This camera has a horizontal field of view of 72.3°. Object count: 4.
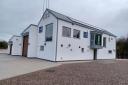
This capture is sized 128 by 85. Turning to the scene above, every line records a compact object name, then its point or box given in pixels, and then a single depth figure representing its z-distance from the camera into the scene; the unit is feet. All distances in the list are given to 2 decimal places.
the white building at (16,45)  58.38
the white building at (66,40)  39.64
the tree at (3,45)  104.93
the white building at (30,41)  48.03
